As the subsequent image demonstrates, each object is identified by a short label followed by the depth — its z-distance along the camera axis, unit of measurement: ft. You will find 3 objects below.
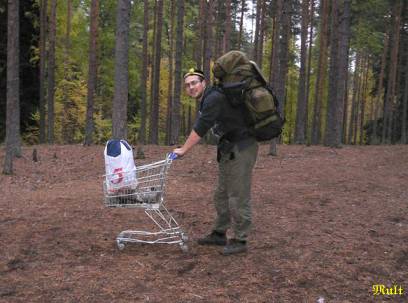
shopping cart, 17.25
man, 16.56
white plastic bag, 17.34
